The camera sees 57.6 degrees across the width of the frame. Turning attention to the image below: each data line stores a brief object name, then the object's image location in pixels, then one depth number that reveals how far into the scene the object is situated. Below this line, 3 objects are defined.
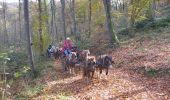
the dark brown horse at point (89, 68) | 7.72
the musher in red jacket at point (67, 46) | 9.66
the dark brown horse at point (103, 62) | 8.03
